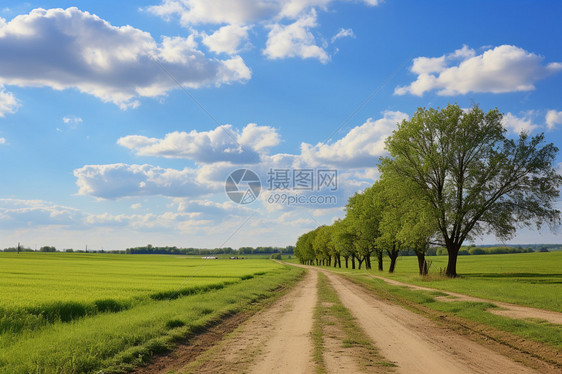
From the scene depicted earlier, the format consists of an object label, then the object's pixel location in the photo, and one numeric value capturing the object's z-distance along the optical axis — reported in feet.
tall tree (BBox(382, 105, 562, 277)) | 126.62
